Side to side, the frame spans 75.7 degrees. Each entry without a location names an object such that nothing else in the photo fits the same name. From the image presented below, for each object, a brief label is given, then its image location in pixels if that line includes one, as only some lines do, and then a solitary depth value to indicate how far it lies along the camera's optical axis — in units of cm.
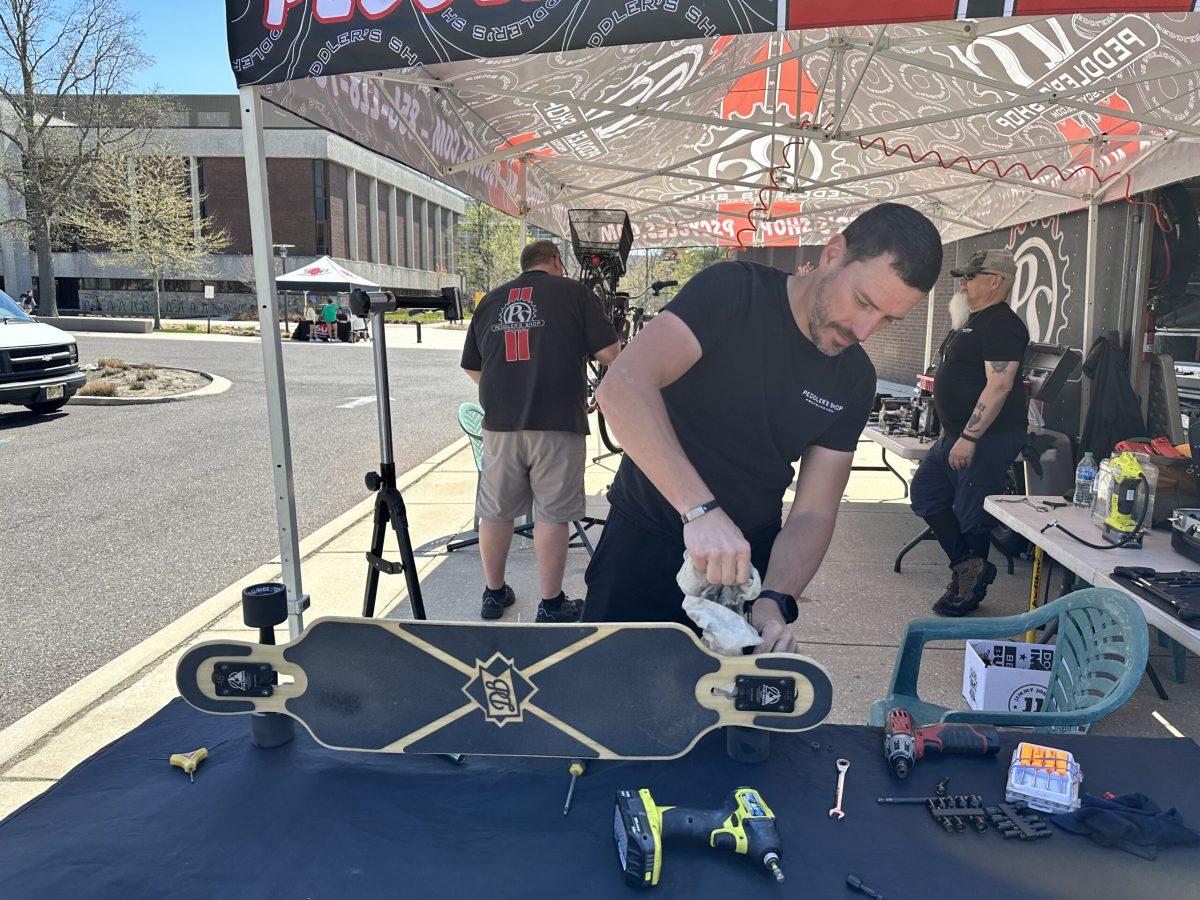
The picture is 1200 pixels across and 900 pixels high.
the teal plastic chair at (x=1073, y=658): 185
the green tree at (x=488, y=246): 4122
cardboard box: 266
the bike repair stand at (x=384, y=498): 254
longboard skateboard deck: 138
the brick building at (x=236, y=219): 4191
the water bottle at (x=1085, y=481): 351
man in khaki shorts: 372
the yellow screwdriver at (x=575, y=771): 132
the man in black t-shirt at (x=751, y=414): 153
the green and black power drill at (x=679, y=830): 110
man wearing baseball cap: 404
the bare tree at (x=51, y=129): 2869
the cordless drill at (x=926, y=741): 140
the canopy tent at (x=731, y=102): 196
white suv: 975
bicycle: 555
